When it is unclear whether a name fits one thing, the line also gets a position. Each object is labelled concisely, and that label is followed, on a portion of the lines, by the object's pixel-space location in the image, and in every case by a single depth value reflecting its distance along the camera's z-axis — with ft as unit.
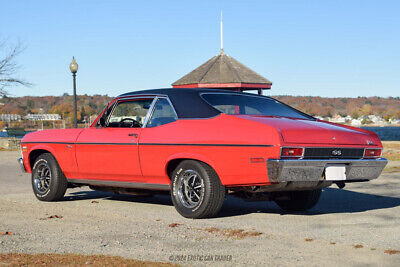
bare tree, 102.12
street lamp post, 62.34
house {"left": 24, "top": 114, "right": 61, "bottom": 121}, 531.00
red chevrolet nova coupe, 18.97
